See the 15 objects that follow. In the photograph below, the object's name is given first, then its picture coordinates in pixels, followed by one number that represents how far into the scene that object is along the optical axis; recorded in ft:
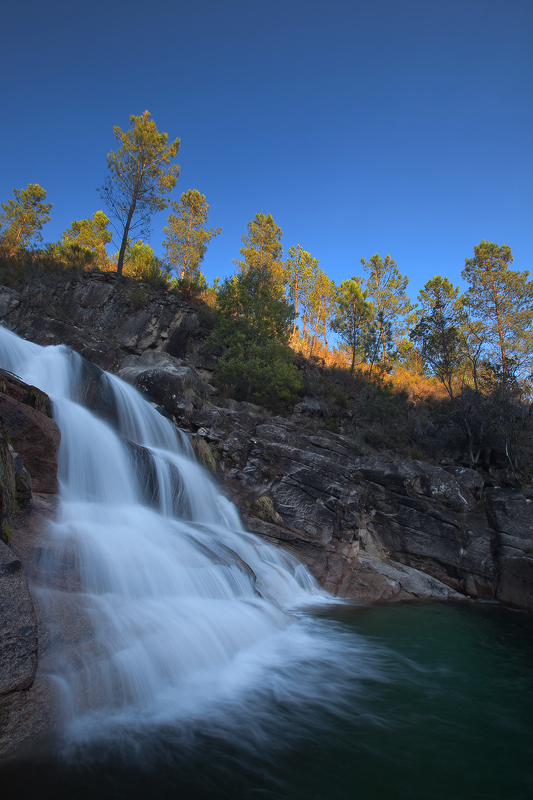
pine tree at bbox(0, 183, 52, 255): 103.96
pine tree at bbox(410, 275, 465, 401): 68.59
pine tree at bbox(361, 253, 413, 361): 108.17
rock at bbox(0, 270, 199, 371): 62.54
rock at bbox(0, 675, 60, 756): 9.64
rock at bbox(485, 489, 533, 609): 37.37
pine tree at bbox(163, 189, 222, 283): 108.47
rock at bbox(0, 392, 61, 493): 21.36
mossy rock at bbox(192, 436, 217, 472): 41.63
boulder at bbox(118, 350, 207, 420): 47.16
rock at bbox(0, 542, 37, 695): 9.93
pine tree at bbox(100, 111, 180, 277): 81.10
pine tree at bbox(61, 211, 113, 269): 116.26
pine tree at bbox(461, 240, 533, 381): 78.69
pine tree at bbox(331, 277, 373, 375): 91.45
